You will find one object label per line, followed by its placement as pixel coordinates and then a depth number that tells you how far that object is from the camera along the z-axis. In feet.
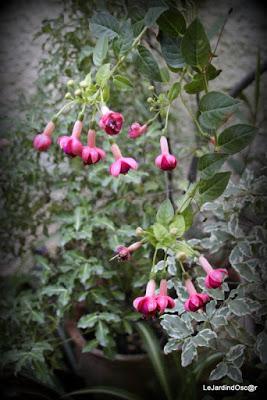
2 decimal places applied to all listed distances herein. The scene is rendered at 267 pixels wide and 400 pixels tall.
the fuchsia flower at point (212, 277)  1.92
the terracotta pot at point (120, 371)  3.36
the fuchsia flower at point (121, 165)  2.02
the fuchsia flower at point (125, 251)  2.03
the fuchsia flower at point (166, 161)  2.05
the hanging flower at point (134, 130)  2.25
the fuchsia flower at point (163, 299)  1.92
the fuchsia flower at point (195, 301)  1.94
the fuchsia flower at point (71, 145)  1.90
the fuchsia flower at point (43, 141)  1.97
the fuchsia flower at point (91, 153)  1.93
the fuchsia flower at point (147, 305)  1.91
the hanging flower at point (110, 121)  1.80
